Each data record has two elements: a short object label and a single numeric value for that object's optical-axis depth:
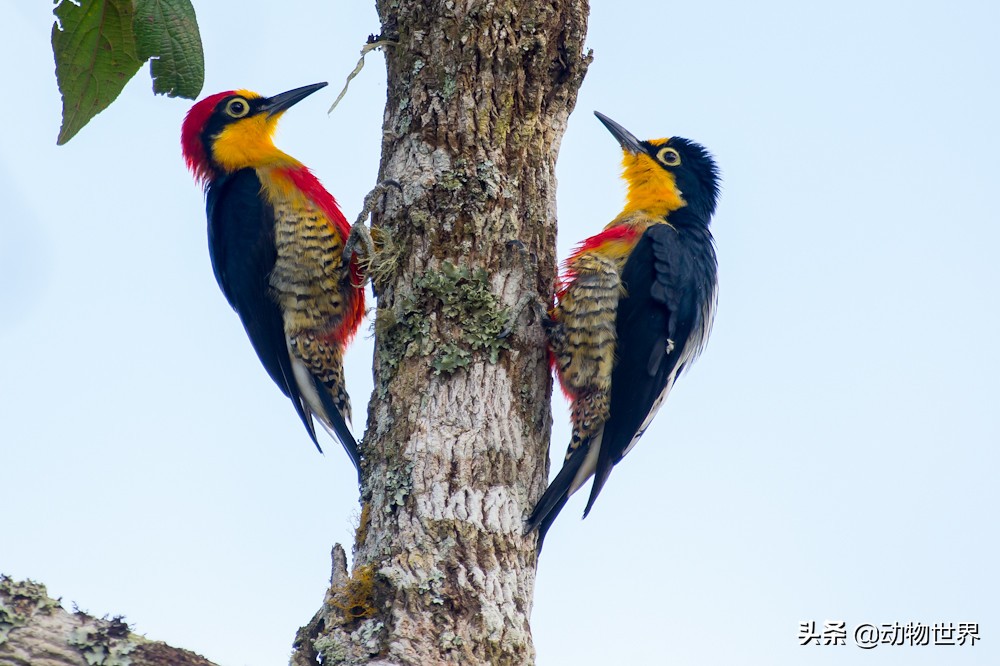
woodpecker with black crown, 8.50
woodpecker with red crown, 9.45
